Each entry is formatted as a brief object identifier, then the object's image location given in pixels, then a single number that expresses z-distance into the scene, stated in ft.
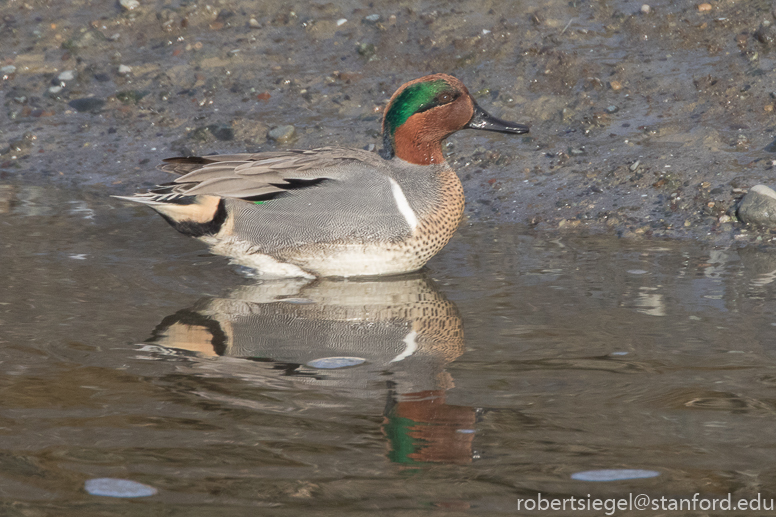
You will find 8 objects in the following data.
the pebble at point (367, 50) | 52.01
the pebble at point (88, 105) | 52.06
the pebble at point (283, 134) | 46.83
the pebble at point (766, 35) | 46.24
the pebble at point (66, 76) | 53.93
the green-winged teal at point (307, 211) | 31.94
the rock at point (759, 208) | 35.58
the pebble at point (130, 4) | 58.54
